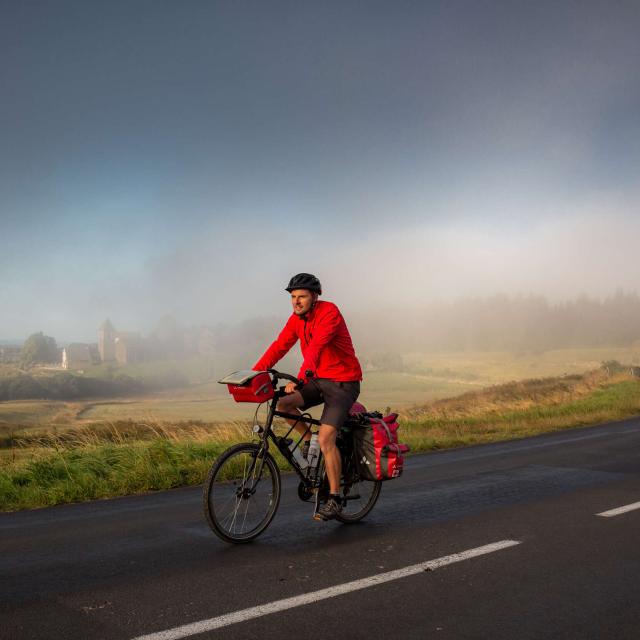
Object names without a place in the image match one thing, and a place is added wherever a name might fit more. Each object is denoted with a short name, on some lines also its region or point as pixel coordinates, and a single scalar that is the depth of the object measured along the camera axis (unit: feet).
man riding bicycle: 20.84
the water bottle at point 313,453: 21.36
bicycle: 19.45
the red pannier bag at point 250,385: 19.51
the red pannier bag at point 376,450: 21.45
